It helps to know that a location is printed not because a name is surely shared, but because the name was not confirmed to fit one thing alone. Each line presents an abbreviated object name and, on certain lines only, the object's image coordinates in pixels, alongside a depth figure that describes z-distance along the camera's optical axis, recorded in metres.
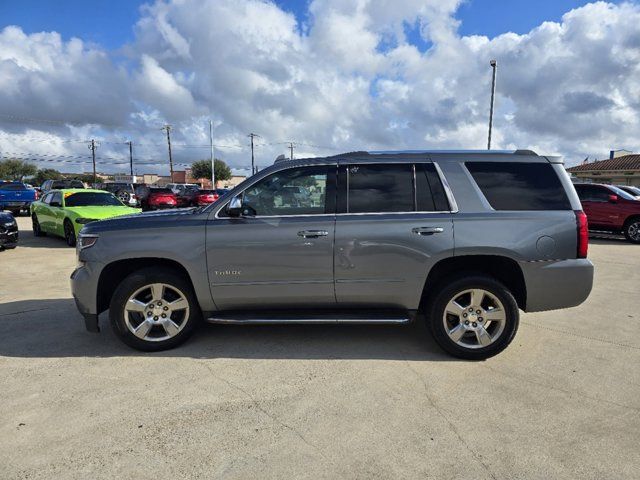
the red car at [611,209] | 12.04
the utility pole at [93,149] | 74.49
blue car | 18.44
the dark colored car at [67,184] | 28.24
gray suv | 3.81
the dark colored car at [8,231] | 9.80
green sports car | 10.20
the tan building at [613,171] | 32.47
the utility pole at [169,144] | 66.31
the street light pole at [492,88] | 20.34
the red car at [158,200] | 22.59
